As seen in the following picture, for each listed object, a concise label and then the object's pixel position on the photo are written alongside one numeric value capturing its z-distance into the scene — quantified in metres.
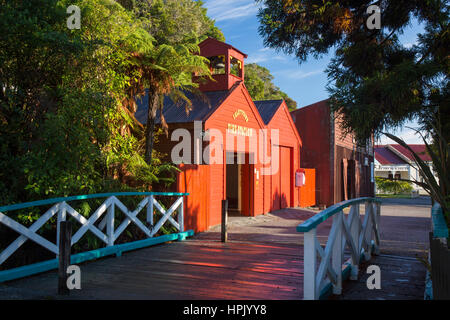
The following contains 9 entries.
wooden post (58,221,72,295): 4.88
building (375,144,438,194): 41.69
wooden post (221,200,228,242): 8.68
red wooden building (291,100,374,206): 19.62
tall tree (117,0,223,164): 9.82
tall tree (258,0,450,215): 6.82
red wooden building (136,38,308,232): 10.94
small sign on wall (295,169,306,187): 17.84
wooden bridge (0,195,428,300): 4.81
